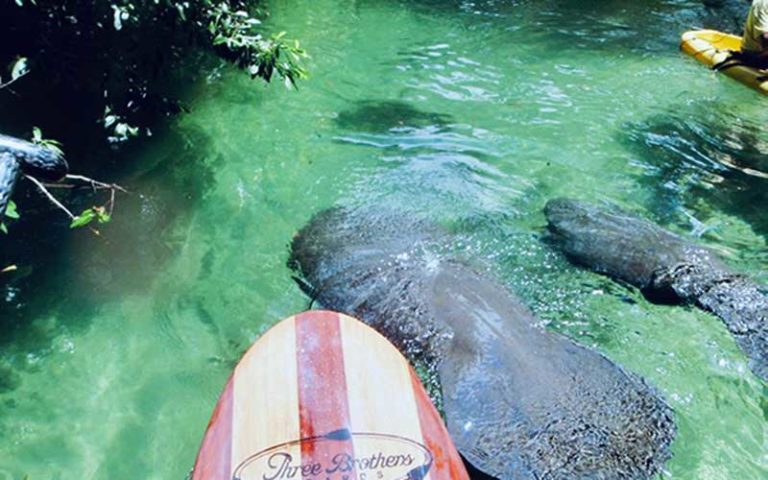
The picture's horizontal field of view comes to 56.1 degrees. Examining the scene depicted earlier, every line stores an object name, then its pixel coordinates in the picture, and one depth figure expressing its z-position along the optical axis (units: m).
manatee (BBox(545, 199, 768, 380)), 4.86
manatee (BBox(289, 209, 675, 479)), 3.83
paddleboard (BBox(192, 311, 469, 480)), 2.96
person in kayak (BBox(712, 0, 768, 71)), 8.19
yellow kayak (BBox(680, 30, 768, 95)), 8.48
